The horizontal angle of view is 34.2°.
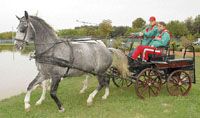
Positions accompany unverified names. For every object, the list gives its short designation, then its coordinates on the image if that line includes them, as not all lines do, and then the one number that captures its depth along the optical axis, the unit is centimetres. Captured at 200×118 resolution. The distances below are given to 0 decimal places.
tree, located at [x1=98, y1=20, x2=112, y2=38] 3230
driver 918
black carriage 875
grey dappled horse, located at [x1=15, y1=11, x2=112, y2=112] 745
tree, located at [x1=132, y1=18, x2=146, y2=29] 5988
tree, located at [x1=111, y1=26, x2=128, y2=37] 5706
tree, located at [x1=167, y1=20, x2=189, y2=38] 5500
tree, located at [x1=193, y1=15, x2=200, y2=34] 6378
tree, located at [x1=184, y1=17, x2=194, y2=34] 6525
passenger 884
